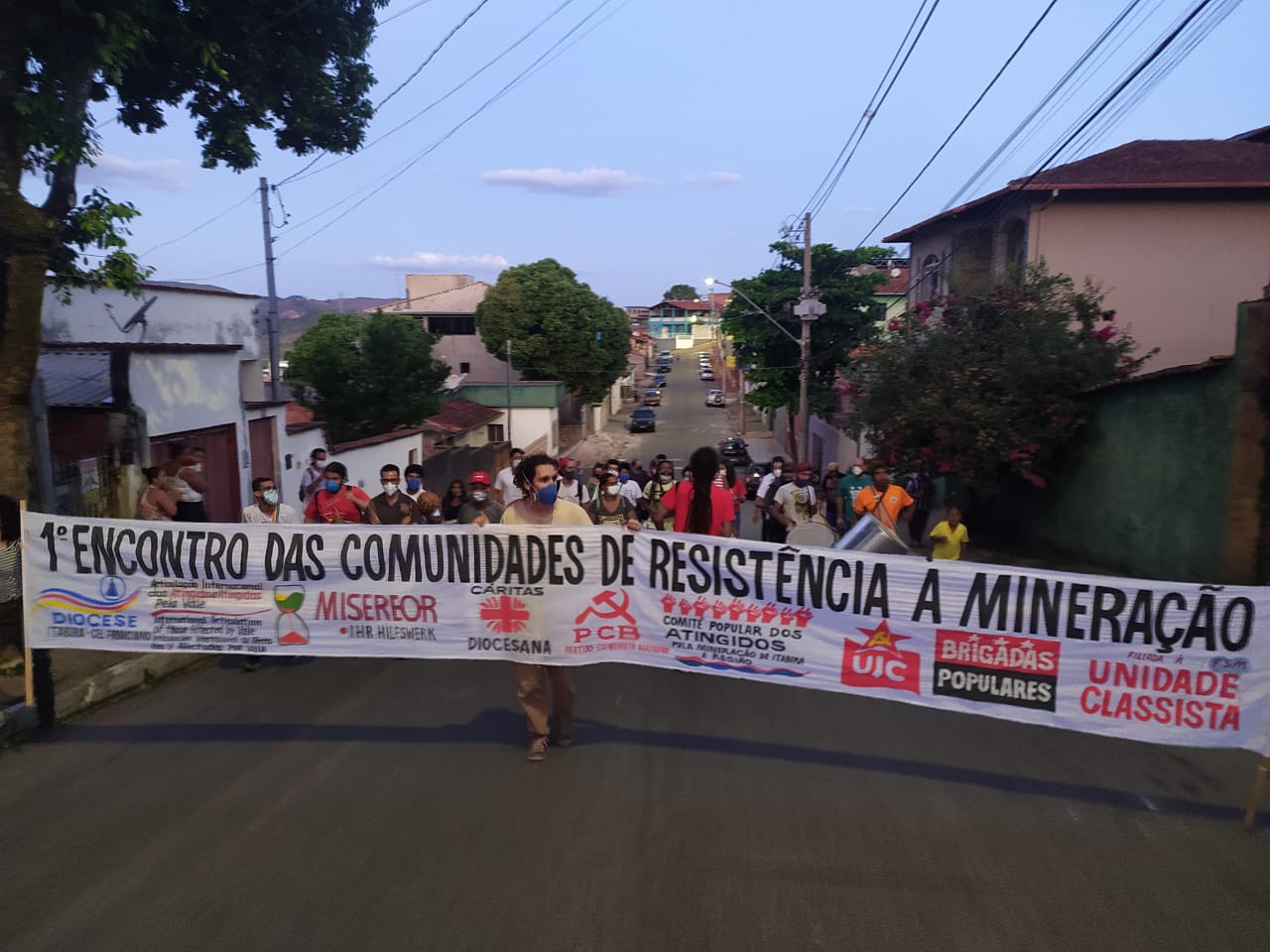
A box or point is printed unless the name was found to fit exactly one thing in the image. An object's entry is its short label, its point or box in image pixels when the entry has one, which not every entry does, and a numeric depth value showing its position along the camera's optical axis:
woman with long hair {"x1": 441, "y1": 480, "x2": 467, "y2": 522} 10.32
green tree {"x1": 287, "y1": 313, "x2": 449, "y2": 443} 26.19
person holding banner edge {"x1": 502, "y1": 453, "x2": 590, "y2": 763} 5.79
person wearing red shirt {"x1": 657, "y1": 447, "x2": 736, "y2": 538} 7.22
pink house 21.05
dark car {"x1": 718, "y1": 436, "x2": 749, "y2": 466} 41.50
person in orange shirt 9.72
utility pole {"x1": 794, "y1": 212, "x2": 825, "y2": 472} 30.05
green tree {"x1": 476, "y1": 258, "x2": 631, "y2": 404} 50.97
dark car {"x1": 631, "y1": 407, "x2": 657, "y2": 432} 61.84
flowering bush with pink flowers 13.97
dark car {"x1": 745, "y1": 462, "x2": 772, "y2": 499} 22.27
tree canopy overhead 7.08
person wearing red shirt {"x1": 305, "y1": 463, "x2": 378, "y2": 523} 8.64
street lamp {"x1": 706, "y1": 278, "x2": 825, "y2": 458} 30.09
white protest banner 5.14
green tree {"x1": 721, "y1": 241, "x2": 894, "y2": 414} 36.16
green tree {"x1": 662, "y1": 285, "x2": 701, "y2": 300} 179.25
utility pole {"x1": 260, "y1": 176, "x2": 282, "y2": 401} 21.77
